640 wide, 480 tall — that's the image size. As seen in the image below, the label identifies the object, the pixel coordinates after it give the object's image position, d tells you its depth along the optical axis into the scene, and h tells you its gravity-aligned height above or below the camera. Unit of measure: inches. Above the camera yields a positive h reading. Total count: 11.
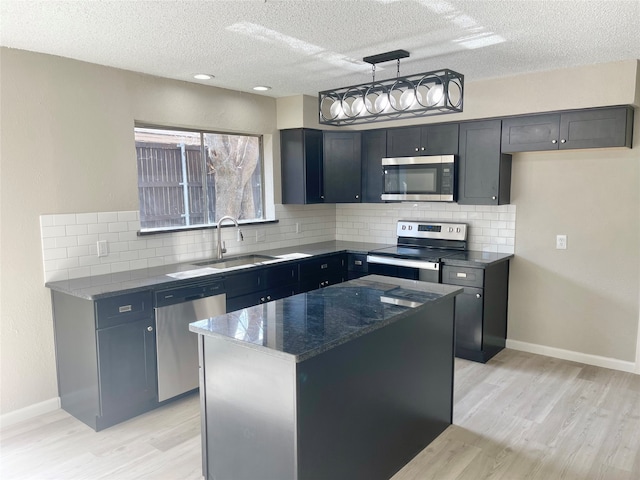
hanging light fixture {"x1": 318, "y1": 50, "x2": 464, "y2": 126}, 95.6 +19.7
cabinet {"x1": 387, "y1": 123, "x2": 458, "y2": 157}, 172.9 +19.2
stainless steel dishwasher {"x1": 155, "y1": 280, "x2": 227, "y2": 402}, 128.2 -37.3
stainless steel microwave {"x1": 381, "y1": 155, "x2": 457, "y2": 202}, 172.6 +5.0
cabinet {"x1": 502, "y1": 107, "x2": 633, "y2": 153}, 141.3 +18.5
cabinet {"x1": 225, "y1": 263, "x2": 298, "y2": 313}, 146.9 -29.7
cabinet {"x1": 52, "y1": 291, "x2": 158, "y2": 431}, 116.3 -40.4
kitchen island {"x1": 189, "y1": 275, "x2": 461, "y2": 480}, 77.2 -34.5
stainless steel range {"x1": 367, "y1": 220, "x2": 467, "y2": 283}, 167.8 -22.4
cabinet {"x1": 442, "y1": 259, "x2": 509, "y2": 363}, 157.8 -39.4
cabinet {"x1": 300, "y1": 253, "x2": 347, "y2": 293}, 172.7 -29.5
